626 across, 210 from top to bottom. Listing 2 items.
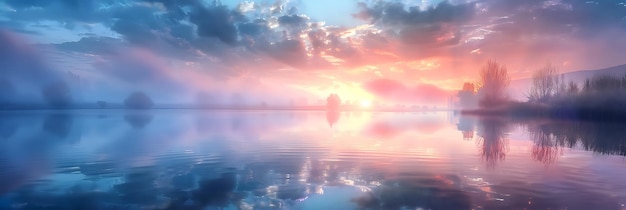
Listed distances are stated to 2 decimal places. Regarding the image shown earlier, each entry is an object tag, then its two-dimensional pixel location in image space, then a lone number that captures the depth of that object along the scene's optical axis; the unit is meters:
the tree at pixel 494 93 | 111.87
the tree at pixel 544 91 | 95.25
